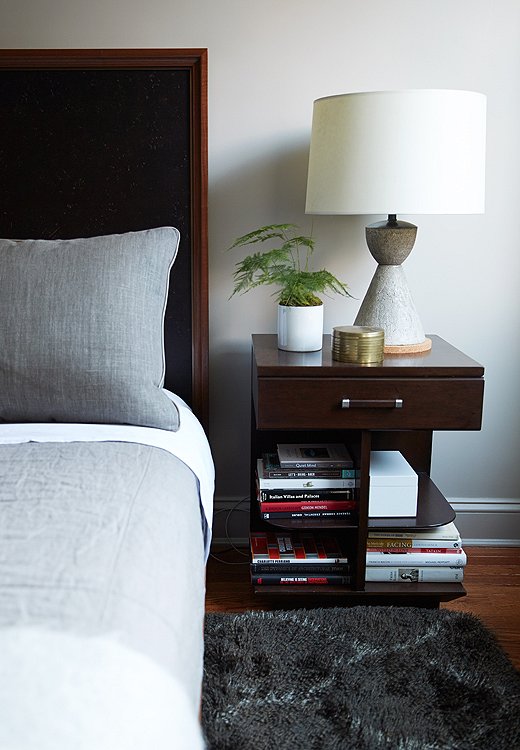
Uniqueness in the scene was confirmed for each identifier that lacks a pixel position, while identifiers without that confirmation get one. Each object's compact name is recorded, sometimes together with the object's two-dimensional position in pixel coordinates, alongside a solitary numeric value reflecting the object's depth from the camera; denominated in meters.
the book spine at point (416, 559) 2.06
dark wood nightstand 1.90
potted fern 2.03
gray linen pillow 1.71
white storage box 2.03
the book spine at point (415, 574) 2.07
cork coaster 2.04
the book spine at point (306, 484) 2.04
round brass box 1.93
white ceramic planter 2.04
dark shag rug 1.56
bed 0.86
